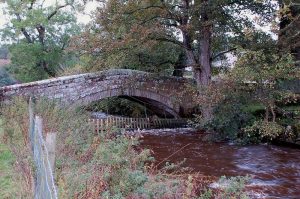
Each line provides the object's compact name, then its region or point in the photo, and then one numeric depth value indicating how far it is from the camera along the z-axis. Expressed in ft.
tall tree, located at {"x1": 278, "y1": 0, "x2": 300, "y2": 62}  42.47
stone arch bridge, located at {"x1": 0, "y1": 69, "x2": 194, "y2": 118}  42.70
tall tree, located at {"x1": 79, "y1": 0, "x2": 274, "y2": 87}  44.27
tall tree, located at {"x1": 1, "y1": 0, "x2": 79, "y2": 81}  71.72
